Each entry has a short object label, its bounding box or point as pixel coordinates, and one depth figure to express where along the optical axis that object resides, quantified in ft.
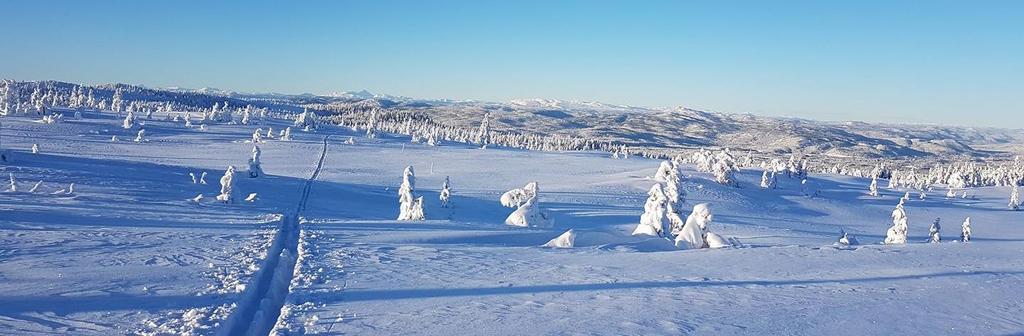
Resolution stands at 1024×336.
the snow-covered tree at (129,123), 332.47
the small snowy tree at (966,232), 139.85
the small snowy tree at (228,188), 108.68
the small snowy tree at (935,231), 134.97
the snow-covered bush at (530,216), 112.37
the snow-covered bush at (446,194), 154.10
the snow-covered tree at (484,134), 477.49
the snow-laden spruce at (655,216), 98.12
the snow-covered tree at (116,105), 472.44
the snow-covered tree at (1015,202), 280.10
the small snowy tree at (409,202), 121.60
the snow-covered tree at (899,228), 120.98
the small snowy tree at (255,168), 159.10
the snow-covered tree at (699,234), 80.37
